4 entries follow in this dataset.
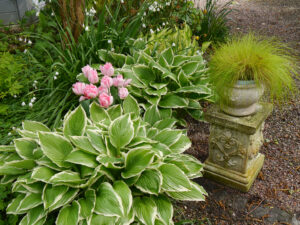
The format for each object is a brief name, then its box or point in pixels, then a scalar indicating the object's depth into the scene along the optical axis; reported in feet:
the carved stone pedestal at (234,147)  7.78
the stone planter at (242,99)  7.16
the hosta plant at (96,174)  5.47
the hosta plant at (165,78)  9.18
